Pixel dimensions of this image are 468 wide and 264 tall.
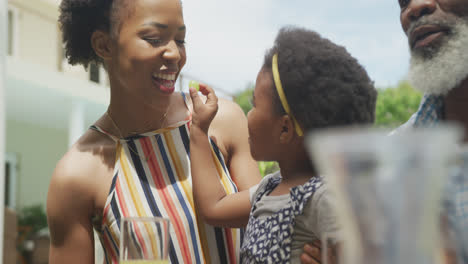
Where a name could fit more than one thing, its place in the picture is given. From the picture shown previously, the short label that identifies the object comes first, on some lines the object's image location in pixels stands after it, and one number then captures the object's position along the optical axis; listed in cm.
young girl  150
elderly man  166
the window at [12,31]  1583
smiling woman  209
